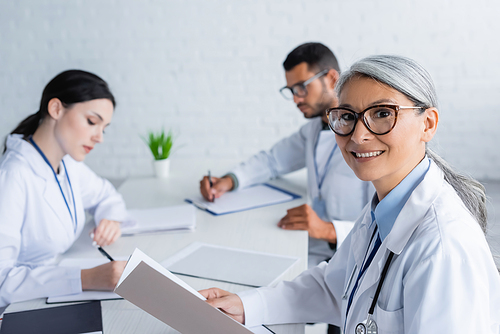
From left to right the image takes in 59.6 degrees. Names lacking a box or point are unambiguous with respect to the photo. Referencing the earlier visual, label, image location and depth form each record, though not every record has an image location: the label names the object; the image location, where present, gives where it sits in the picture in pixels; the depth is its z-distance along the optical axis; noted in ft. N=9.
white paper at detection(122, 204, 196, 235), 5.55
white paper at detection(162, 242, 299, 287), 4.37
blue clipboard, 6.21
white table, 3.69
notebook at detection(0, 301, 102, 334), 3.47
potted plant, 8.03
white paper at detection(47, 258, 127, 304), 4.00
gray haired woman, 2.55
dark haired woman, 4.65
